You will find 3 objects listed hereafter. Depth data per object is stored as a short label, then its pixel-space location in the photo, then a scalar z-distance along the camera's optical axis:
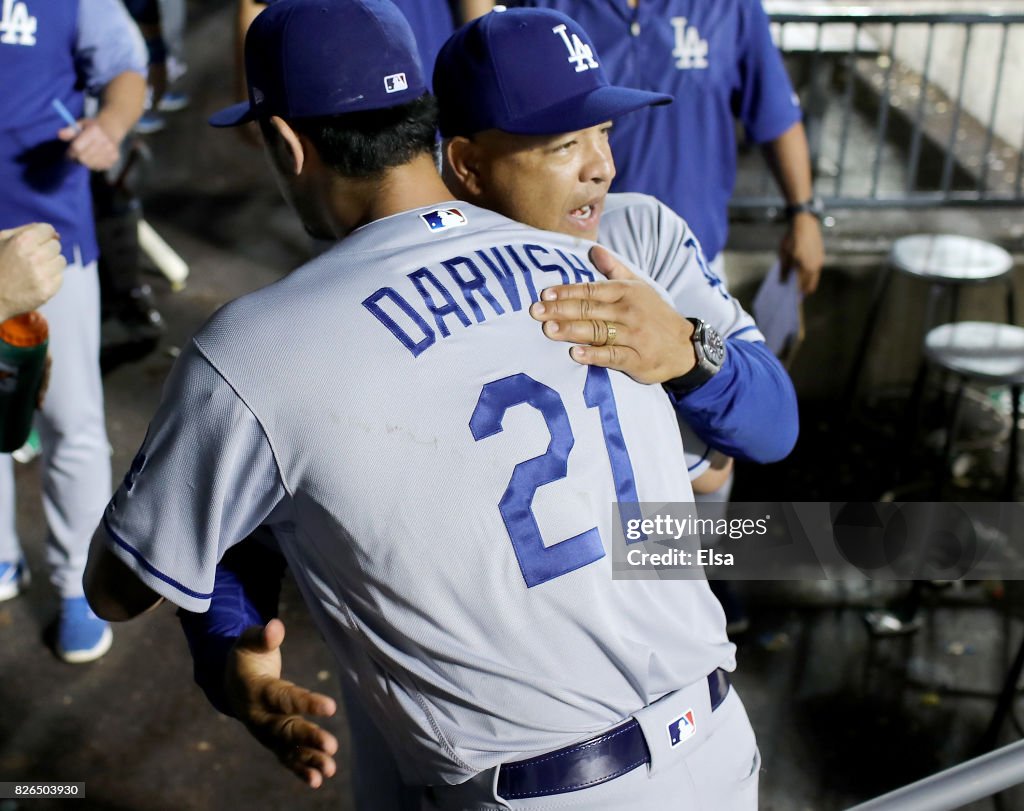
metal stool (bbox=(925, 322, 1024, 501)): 4.18
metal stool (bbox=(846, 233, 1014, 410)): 4.78
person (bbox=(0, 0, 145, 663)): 3.70
